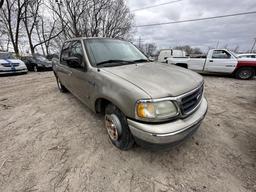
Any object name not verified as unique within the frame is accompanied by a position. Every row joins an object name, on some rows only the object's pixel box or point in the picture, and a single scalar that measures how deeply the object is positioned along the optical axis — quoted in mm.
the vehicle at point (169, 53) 13305
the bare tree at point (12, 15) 16328
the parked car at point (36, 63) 10836
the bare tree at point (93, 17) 17297
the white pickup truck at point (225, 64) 6797
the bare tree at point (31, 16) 17156
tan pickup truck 1441
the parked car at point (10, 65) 8414
